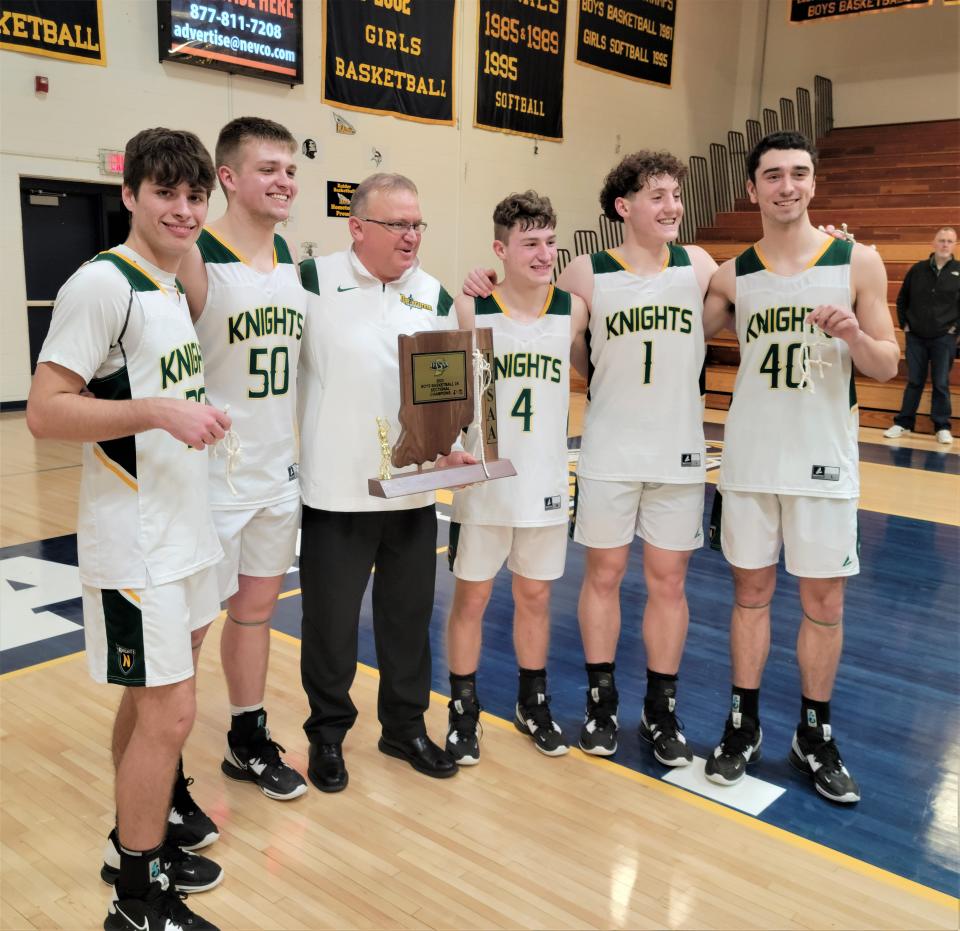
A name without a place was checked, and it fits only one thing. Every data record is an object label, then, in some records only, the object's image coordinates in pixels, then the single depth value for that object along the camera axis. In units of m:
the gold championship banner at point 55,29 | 8.20
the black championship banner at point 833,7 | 11.04
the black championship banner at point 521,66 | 11.95
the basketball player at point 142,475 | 1.93
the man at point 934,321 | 8.68
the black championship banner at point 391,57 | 10.53
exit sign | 9.15
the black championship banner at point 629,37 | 13.04
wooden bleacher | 11.32
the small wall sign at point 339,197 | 11.00
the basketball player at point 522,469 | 2.90
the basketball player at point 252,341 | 2.55
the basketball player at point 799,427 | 2.76
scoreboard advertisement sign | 9.14
